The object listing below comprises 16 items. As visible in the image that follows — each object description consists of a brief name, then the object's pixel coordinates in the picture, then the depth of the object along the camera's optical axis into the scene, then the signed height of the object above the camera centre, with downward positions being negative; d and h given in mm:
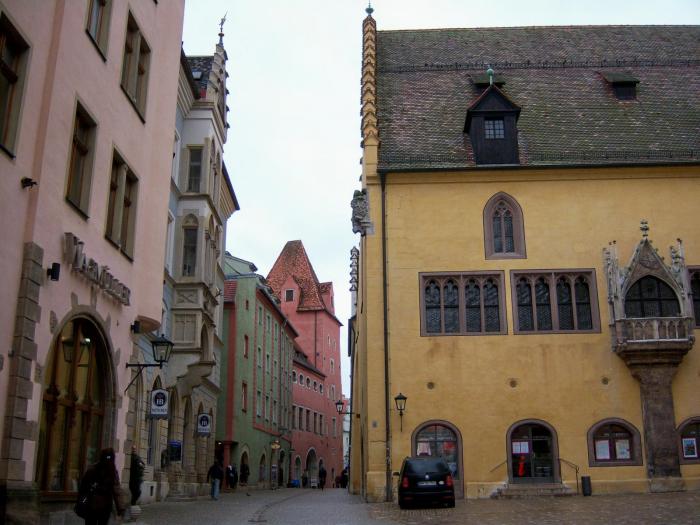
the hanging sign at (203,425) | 29047 +1623
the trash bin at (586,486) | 23547 -399
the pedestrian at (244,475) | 41094 -200
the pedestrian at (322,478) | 55344 -455
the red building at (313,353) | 71312 +11478
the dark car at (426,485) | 20109 -331
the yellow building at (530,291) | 24344 +5644
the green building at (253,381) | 43875 +5418
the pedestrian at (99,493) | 10188 -282
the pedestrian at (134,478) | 16719 -148
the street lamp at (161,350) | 16031 +2356
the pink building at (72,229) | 10766 +3827
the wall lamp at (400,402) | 24312 +2050
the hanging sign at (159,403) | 19125 +1569
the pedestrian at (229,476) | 38003 -256
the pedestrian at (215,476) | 27953 -188
